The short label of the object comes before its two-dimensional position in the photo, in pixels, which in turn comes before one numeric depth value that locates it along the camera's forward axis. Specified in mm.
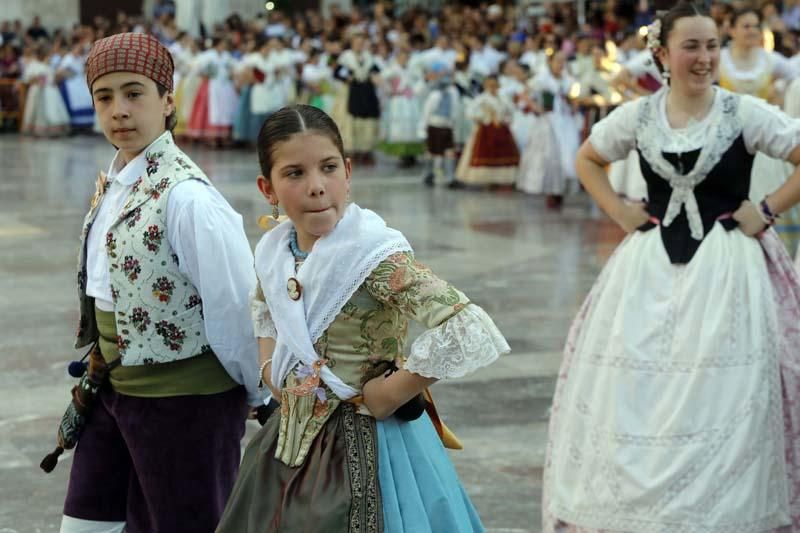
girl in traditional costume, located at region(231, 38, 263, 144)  20688
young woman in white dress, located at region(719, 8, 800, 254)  7617
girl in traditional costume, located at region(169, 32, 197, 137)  21922
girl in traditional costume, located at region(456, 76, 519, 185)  14930
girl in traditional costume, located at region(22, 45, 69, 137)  23438
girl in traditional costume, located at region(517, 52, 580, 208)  13977
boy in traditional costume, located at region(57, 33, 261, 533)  3195
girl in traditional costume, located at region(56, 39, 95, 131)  23938
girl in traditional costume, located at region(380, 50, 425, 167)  17734
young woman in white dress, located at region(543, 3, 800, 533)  4133
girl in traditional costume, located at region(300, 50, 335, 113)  19344
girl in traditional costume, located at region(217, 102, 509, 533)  2670
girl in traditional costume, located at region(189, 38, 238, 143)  21031
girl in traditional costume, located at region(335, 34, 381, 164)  18516
